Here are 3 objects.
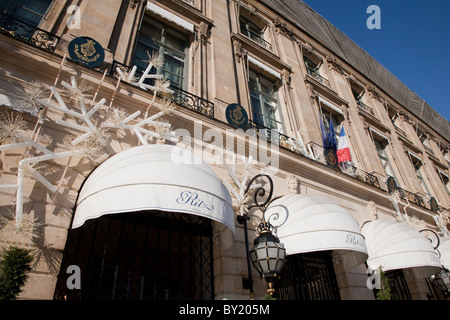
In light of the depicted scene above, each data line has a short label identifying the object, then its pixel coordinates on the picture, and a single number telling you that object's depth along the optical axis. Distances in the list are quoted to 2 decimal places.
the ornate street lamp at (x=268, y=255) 4.23
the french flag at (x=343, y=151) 9.32
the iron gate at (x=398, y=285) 8.19
